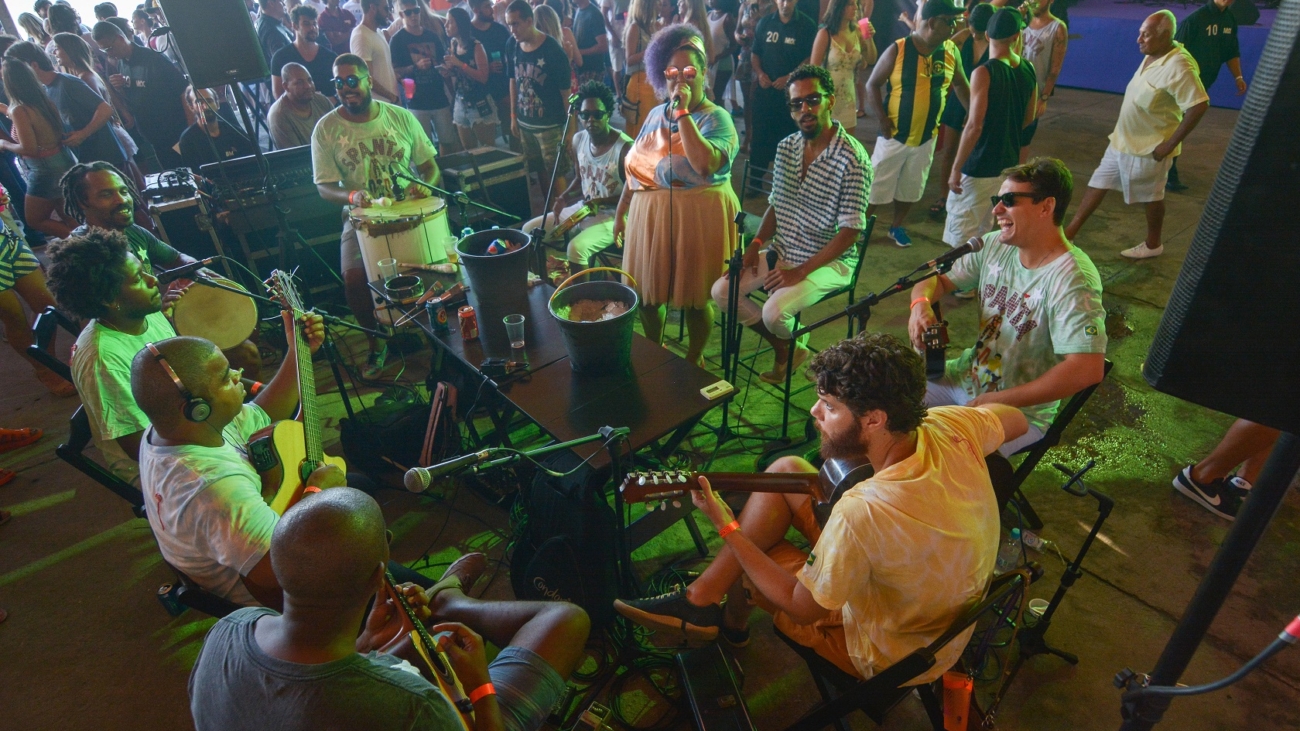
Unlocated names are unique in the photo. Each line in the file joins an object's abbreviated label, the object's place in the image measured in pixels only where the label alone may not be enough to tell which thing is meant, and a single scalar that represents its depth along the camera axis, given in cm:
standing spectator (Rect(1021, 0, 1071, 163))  600
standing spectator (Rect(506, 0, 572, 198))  600
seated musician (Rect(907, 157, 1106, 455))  252
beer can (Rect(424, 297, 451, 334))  327
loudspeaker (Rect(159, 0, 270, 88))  471
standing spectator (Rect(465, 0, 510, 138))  690
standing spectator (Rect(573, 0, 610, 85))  753
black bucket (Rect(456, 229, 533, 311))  293
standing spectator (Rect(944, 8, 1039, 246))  456
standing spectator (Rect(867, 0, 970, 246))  495
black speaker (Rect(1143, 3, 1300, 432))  87
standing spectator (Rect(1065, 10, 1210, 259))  451
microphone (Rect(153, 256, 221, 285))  279
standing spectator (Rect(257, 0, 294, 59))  707
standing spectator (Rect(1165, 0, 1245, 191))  541
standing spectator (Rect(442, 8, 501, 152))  695
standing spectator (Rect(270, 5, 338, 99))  651
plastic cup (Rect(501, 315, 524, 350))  301
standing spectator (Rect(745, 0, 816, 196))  621
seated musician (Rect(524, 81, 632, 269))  443
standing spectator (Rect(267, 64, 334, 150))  537
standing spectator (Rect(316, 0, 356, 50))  777
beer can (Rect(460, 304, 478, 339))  314
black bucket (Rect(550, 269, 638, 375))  265
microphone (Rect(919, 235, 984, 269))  273
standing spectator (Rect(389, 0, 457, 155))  676
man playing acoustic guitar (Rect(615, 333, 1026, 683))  170
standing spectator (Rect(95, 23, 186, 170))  607
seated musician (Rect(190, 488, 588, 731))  136
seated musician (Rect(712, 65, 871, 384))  350
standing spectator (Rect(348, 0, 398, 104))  644
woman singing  359
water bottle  226
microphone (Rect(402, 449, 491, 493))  162
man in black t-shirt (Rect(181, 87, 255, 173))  565
